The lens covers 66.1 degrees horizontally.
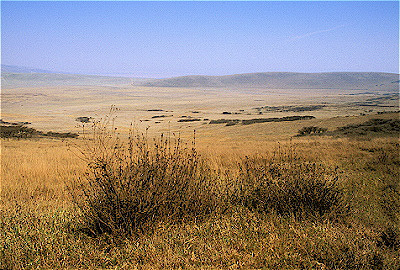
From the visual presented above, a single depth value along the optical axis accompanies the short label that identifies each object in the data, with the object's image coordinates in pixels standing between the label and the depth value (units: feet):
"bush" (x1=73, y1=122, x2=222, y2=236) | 12.87
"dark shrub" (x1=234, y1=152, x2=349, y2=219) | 15.07
